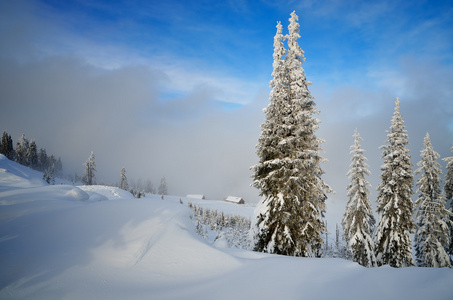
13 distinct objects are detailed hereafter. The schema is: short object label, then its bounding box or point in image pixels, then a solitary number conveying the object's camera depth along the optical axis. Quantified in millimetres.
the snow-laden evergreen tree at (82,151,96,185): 75062
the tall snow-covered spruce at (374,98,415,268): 17906
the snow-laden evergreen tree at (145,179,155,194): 159538
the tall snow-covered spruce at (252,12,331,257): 12672
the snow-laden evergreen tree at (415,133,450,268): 19094
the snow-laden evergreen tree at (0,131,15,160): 79625
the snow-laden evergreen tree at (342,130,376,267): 20016
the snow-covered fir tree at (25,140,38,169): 90500
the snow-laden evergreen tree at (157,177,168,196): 141250
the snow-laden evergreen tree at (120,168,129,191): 83812
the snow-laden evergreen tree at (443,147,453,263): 20562
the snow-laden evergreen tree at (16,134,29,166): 86469
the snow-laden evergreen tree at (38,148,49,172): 104462
